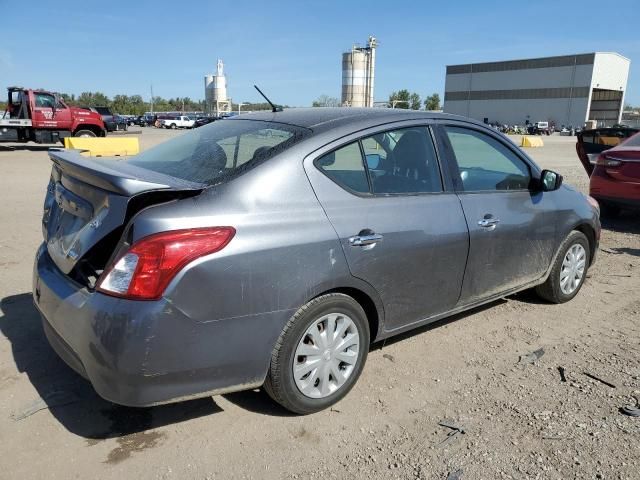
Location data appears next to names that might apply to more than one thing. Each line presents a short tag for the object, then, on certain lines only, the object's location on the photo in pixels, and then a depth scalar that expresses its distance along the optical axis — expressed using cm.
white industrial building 8319
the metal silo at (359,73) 6181
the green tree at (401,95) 11740
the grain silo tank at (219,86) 7662
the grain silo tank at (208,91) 7862
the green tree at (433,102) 12038
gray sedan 230
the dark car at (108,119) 2797
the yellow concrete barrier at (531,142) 2950
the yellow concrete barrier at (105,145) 1803
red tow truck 1953
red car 721
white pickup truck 5628
